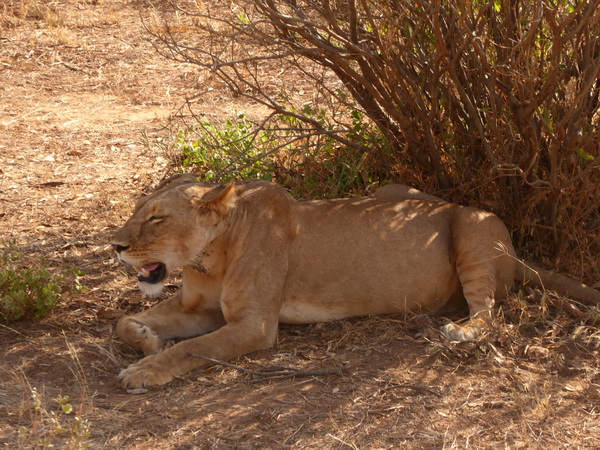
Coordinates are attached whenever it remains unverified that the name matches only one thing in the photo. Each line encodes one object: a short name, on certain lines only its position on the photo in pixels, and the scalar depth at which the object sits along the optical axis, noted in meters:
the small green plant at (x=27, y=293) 9.17
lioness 8.76
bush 9.37
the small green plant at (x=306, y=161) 11.77
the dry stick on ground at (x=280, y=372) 8.25
